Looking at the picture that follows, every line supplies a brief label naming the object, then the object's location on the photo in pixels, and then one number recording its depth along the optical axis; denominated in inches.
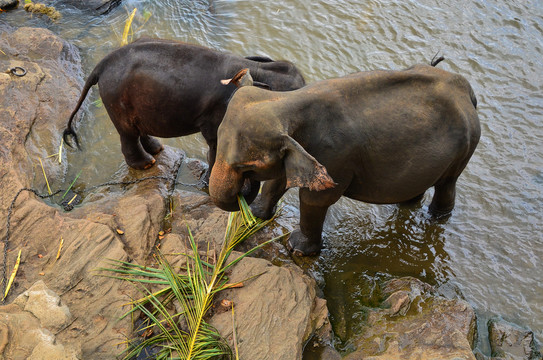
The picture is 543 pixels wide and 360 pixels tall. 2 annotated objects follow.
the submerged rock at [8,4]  331.9
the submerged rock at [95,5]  345.7
